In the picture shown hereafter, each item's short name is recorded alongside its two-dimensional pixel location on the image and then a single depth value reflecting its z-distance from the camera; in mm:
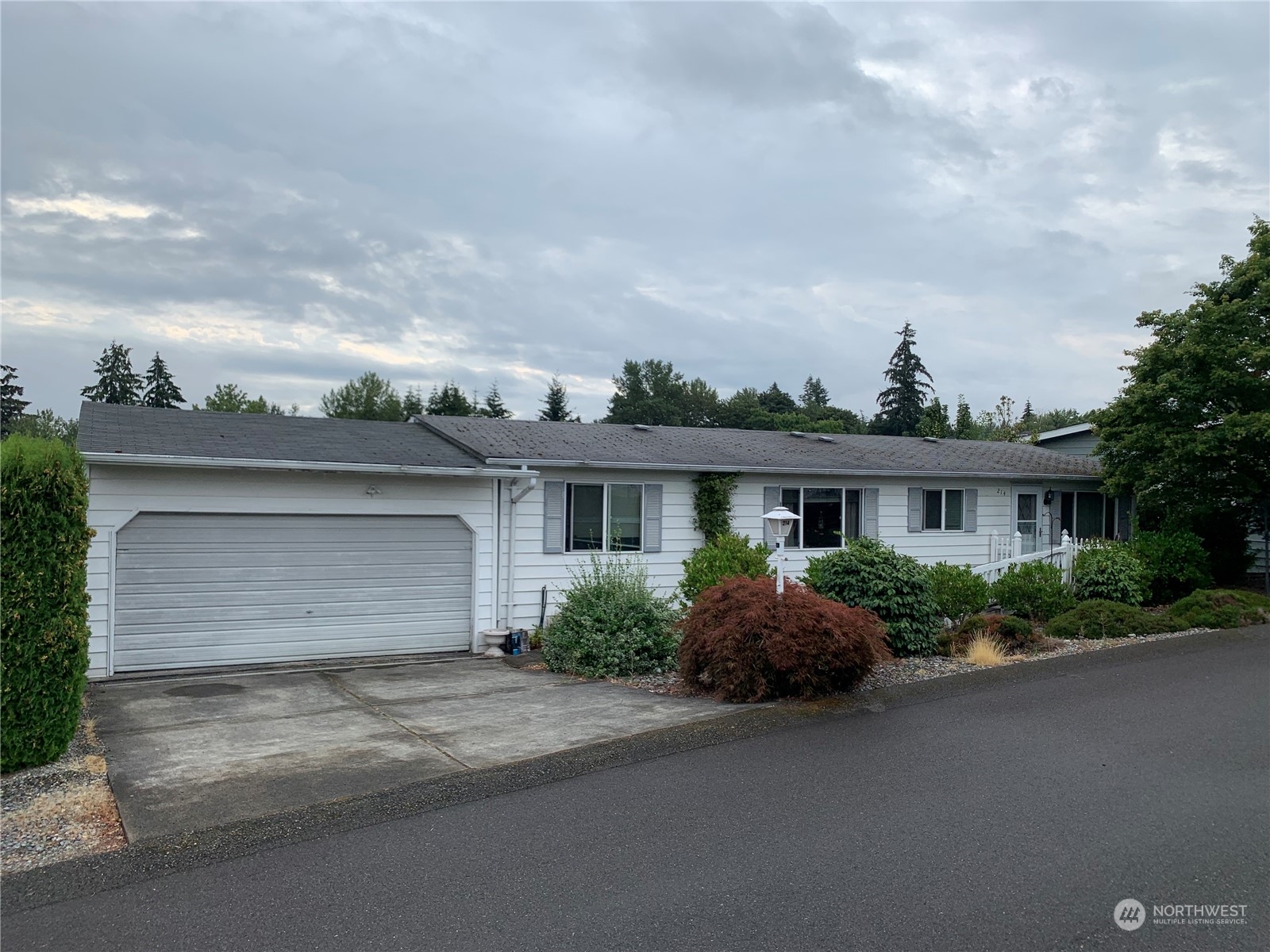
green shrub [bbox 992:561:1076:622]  14203
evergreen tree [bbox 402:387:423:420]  57325
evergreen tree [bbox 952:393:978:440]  46344
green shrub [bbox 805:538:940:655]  10758
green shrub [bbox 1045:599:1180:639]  12672
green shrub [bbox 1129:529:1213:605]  16234
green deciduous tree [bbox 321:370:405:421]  57812
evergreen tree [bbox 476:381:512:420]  52969
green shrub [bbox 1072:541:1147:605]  14977
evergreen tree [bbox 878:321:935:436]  54781
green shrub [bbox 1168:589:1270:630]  13344
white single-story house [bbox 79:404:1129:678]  10430
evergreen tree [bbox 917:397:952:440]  42594
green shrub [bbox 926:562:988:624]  13320
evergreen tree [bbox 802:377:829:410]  71562
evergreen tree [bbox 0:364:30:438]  34953
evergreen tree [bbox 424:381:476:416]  49938
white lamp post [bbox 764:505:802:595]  9391
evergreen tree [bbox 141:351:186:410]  47312
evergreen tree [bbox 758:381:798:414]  67750
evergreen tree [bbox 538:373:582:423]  54062
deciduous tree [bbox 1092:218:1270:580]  16016
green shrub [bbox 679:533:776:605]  12109
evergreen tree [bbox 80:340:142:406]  46344
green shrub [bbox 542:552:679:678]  10523
